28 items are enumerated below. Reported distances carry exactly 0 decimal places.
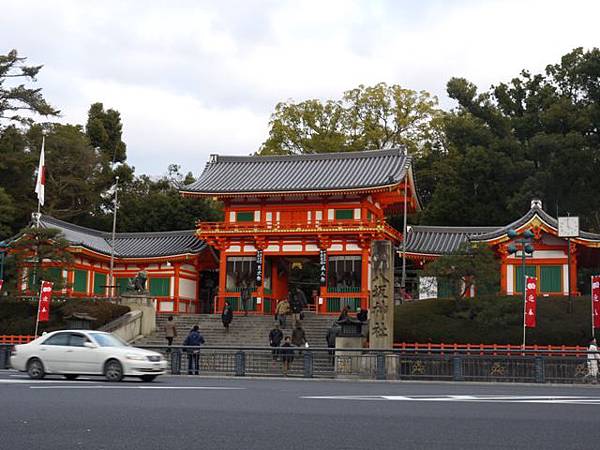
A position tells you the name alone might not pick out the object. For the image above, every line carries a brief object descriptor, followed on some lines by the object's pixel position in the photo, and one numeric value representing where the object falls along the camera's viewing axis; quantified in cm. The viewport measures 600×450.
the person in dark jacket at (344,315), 2845
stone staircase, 3625
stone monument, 2720
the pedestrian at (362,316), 3331
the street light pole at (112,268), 4651
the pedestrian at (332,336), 2928
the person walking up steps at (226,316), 3756
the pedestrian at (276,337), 2897
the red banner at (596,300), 2995
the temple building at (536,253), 3978
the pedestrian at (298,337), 2937
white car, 1961
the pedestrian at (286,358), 2500
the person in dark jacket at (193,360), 2545
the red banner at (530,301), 3012
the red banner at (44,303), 3456
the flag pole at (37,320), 3461
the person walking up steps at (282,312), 3581
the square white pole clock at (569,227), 3519
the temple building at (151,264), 4669
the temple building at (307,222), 4419
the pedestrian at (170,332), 3091
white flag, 4169
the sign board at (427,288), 4244
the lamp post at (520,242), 3431
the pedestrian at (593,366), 2349
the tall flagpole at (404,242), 4082
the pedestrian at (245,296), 4334
